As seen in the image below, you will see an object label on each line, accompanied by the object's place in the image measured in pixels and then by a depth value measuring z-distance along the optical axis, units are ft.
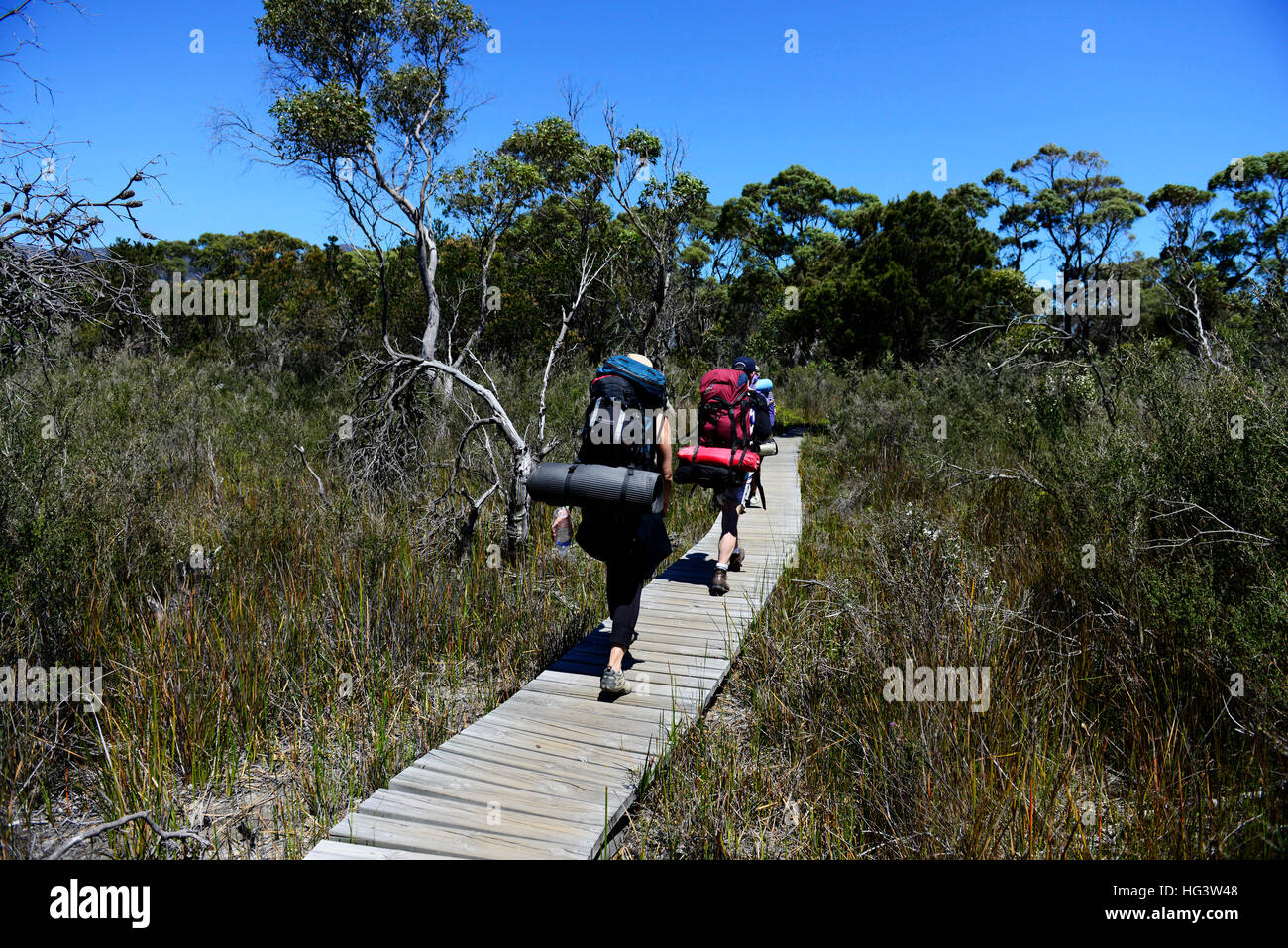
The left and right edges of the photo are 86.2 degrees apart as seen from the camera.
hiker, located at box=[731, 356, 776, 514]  18.85
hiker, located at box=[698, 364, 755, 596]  17.66
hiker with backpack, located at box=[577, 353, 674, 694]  12.25
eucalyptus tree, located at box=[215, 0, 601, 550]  33.24
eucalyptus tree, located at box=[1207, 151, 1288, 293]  88.89
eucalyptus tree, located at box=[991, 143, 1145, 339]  100.78
